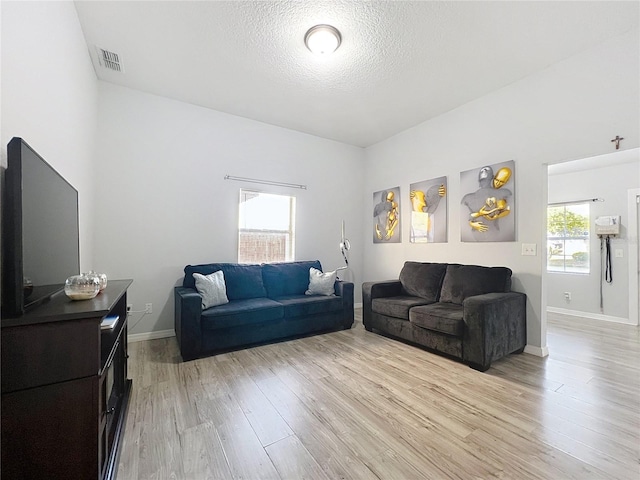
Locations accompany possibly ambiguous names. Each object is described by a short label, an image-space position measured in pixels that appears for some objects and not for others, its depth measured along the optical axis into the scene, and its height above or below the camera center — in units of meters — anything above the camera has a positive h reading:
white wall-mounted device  4.33 +0.20
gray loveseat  2.59 -0.76
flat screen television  1.07 +0.05
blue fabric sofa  2.80 -0.77
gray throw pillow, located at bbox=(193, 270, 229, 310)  3.08 -0.53
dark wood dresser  1.02 -0.58
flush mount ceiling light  2.35 +1.73
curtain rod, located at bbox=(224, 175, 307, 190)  3.94 +0.88
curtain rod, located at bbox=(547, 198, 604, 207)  4.61 +0.63
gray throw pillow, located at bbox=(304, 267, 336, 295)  3.89 -0.60
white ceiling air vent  2.71 +1.83
